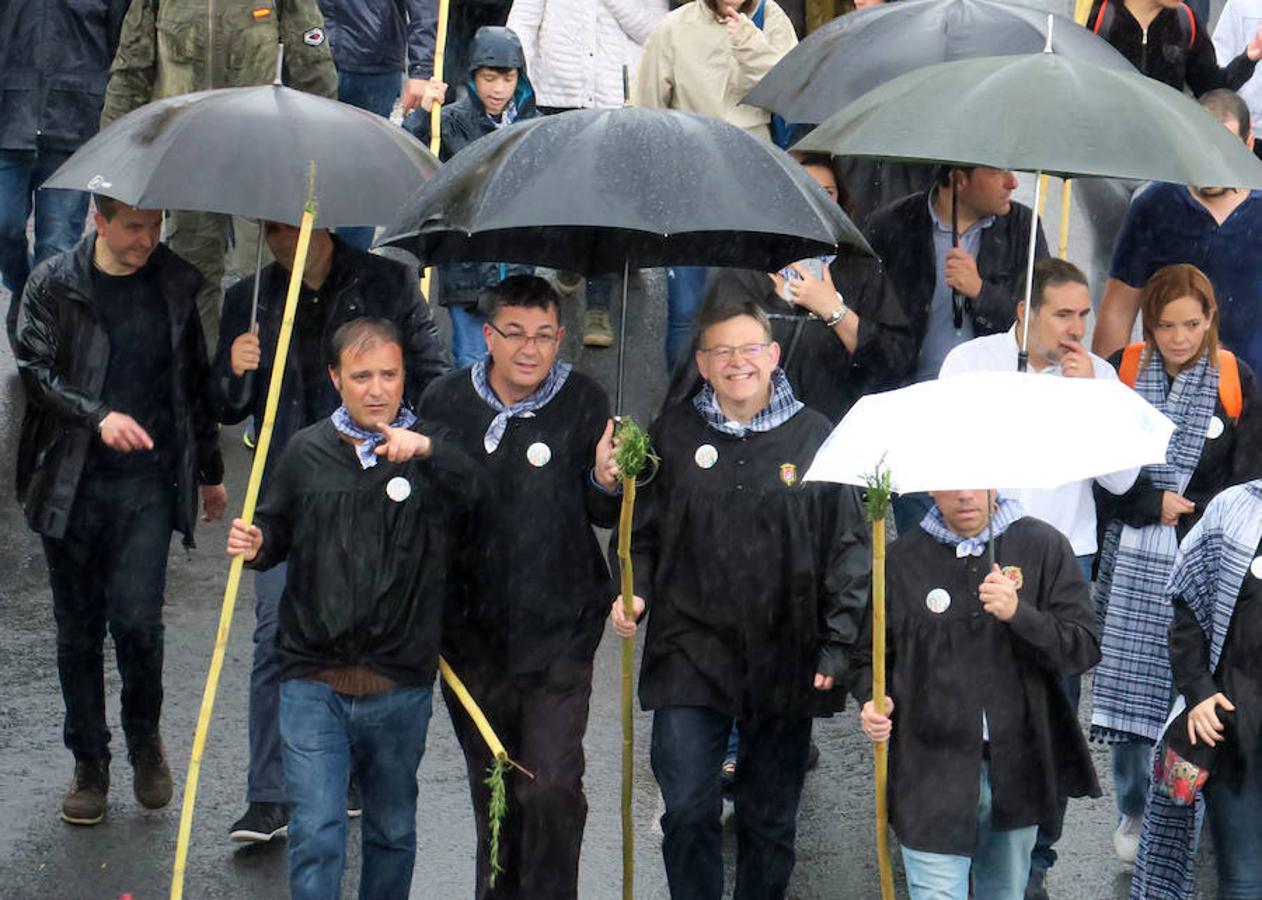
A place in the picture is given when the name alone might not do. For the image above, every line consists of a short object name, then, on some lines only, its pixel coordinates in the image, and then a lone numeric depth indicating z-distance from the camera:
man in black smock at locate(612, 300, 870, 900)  13.06
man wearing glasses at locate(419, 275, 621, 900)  13.23
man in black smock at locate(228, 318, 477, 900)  12.80
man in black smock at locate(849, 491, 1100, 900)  12.54
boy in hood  20.73
